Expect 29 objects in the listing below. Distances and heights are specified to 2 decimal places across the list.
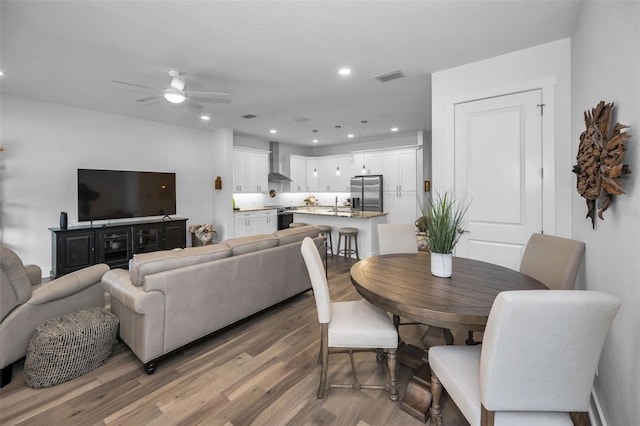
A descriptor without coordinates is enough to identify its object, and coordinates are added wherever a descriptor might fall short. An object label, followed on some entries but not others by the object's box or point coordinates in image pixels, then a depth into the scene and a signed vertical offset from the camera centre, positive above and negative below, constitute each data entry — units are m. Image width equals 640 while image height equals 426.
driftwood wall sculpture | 1.39 +0.30
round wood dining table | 1.43 -0.48
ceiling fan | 3.10 +1.36
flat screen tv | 4.74 +0.35
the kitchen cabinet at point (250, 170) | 6.98 +1.10
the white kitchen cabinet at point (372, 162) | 7.63 +1.38
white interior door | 2.83 +0.41
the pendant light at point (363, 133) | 5.99 +1.92
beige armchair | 1.96 -0.68
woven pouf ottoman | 1.99 -0.99
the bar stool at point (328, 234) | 5.87 -0.48
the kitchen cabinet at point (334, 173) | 8.46 +1.21
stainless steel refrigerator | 7.54 +0.57
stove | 7.85 -0.19
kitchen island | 5.53 -0.24
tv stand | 4.37 -0.51
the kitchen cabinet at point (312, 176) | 9.11 +1.17
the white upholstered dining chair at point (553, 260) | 1.82 -0.35
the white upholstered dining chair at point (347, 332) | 1.83 -0.79
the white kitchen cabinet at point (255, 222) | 6.85 -0.26
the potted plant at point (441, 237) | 1.89 -0.18
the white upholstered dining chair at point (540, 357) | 1.00 -0.56
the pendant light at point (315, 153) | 8.33 +1.99
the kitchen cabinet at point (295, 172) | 8.53 +1.26
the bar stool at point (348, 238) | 5.40 -0.53
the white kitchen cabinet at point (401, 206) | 7.15 +0.14
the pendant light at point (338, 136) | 6.48 +1.95
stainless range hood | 8.05 +1.36
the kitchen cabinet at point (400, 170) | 7.12 +1.08
